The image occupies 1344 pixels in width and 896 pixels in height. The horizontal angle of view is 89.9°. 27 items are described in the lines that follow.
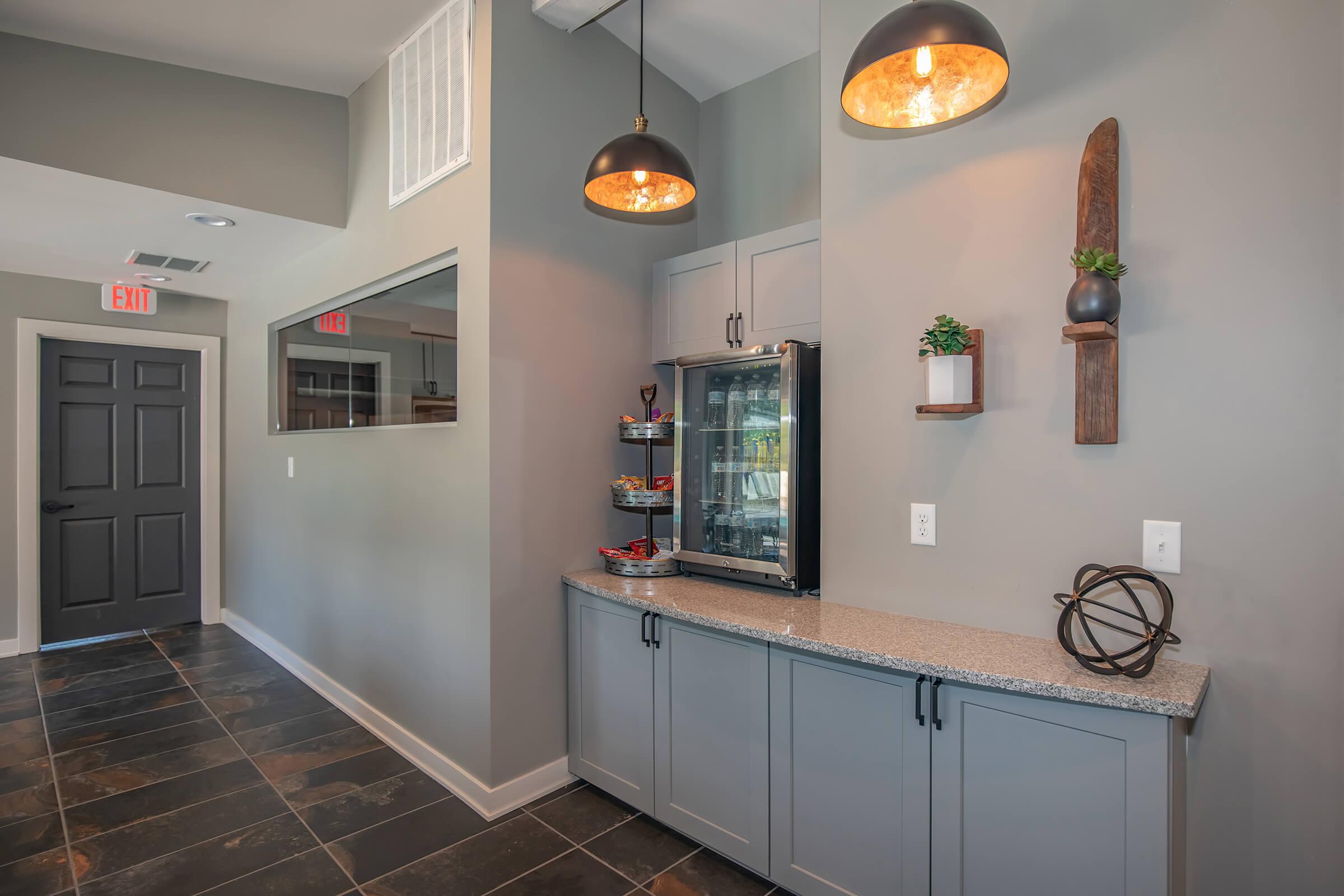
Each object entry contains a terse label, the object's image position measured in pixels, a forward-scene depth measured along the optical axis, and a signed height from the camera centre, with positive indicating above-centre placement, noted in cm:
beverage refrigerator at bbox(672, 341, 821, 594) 234 -8
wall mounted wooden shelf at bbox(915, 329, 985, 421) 188 +20
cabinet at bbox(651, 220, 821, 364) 246 +60
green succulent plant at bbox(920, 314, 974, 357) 185 +30
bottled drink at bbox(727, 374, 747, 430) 260 +16
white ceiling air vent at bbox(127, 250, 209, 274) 381 +107
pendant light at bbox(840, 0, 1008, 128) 139 +88
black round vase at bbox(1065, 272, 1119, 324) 157 +35
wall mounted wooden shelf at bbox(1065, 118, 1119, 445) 167 +52
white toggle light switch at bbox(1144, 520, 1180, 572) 161 -24
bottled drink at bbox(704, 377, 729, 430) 267 +15
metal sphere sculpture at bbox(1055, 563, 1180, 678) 144 -41
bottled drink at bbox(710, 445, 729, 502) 264 -12
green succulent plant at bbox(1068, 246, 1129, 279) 158 +44
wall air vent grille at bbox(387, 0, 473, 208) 259 +140
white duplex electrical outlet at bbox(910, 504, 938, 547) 201 -24
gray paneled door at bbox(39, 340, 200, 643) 440 -30
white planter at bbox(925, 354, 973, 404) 185 +18
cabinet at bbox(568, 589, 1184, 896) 145 -86
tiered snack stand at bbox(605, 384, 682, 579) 267 -22
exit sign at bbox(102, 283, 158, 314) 436 +96
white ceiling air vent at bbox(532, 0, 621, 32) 253 +167
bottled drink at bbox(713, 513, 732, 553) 262 -35
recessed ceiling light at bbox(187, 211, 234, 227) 317 +108
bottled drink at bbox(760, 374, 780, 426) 245 +15
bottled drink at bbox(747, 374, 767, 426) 251 +17
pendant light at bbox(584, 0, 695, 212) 209 +90
